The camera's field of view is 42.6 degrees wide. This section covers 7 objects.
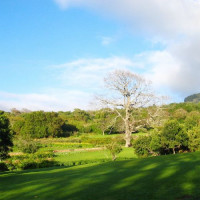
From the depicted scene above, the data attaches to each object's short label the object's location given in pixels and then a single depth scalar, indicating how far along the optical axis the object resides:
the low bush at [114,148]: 28.50
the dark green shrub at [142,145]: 30.22
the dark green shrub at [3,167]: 28.09
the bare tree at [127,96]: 47.00
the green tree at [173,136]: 29.94
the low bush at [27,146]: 38.50
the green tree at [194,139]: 29.88
